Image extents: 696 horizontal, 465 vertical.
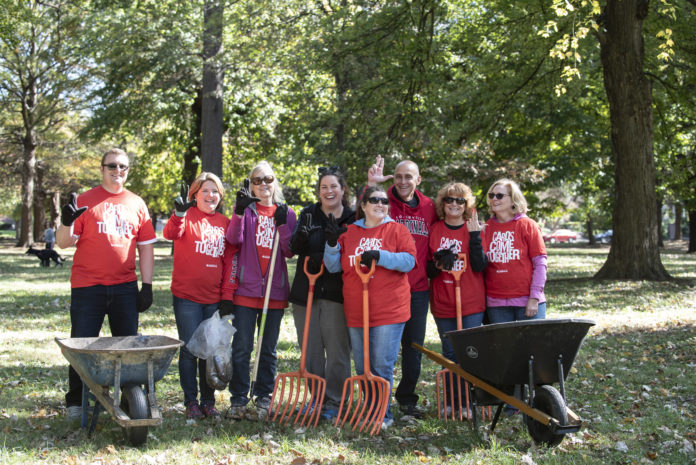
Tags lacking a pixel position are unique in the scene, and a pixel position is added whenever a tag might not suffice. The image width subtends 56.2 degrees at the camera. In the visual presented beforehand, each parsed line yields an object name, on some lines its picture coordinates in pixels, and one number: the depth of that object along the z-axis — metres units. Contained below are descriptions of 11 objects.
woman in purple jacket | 5.19
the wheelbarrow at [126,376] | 4.15
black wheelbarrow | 4.09
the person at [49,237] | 24.14
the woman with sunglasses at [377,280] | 4.89
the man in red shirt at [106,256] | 4.77
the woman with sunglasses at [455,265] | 5.12
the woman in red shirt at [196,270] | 5.04
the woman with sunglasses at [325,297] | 5.11
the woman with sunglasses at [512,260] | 5.03
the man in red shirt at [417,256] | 5.25
